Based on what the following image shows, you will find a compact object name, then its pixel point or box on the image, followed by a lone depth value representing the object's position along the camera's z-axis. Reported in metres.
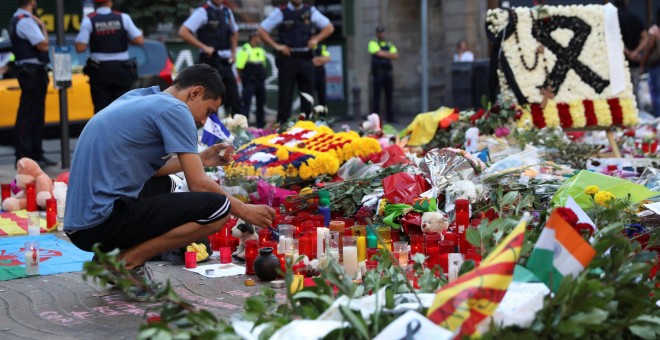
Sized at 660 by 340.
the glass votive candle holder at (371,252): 10.84
